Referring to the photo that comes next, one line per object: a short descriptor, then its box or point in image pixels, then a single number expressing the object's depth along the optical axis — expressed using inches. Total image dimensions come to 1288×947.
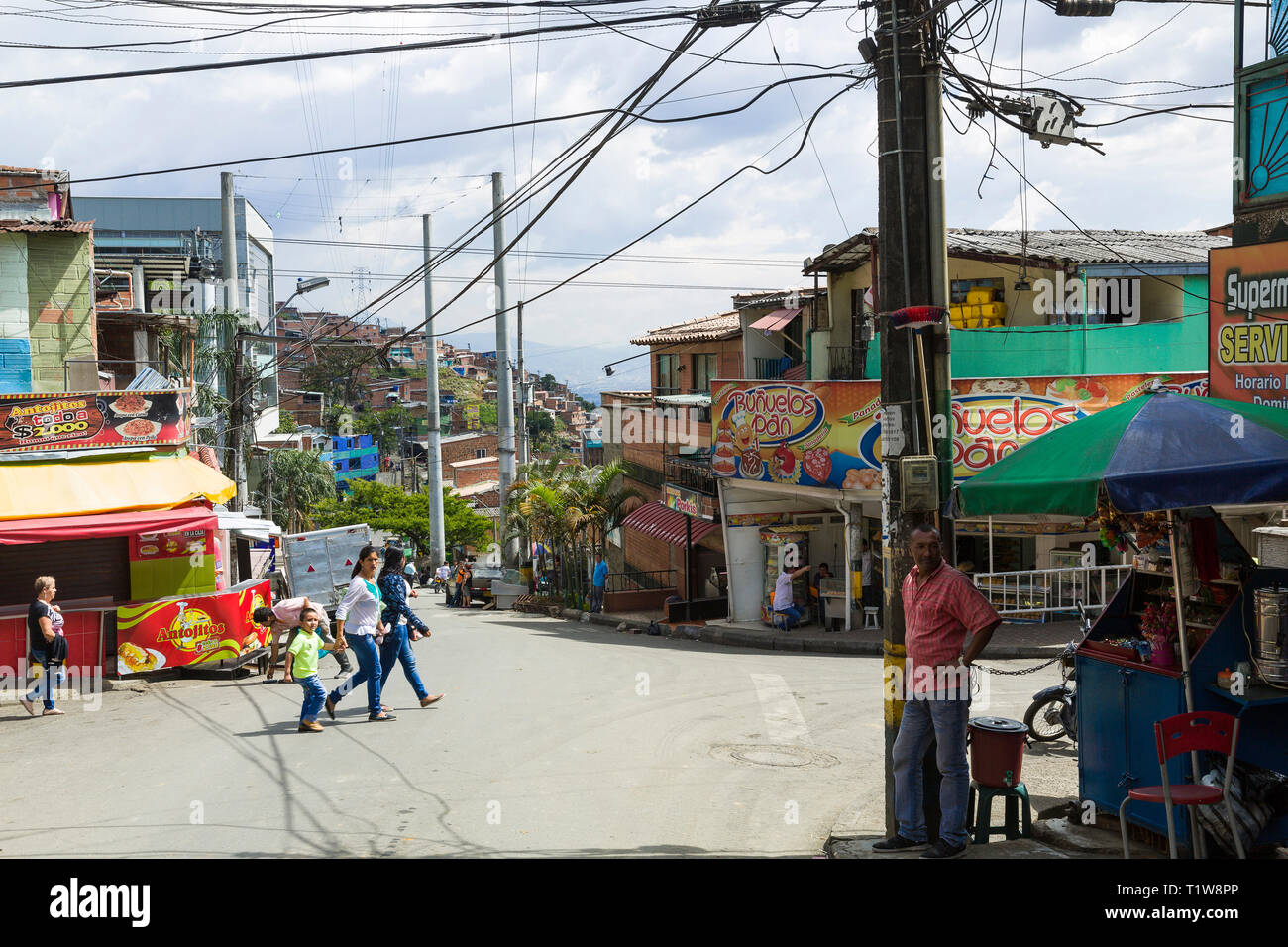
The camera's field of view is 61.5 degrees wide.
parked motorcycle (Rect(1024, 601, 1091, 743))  394.9
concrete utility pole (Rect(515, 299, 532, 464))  1699.1
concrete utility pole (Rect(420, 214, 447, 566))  1571.1
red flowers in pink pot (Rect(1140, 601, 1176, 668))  270.7
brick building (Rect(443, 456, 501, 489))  3563.5
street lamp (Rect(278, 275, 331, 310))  964.8
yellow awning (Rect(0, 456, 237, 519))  609.6
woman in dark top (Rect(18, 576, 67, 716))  502.9
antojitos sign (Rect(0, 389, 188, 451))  671.8
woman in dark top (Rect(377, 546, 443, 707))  459.8
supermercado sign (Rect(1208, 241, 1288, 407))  400.2
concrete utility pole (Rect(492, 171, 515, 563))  1455.5
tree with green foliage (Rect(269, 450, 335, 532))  2095.2
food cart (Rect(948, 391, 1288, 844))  245.8
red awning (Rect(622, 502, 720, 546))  1157.1
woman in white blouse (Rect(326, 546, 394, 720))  452.1
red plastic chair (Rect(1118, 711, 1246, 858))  234.0
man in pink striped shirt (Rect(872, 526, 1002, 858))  257.1
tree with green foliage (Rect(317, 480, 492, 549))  2608.3
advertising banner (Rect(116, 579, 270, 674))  615.2
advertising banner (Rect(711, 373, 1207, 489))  759.1
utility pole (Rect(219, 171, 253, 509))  1023.0
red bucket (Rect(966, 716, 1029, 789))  275.3
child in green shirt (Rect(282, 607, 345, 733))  446.9
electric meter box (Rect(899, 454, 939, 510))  272.5
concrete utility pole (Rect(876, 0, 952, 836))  281.7
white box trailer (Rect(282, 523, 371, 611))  957.2
